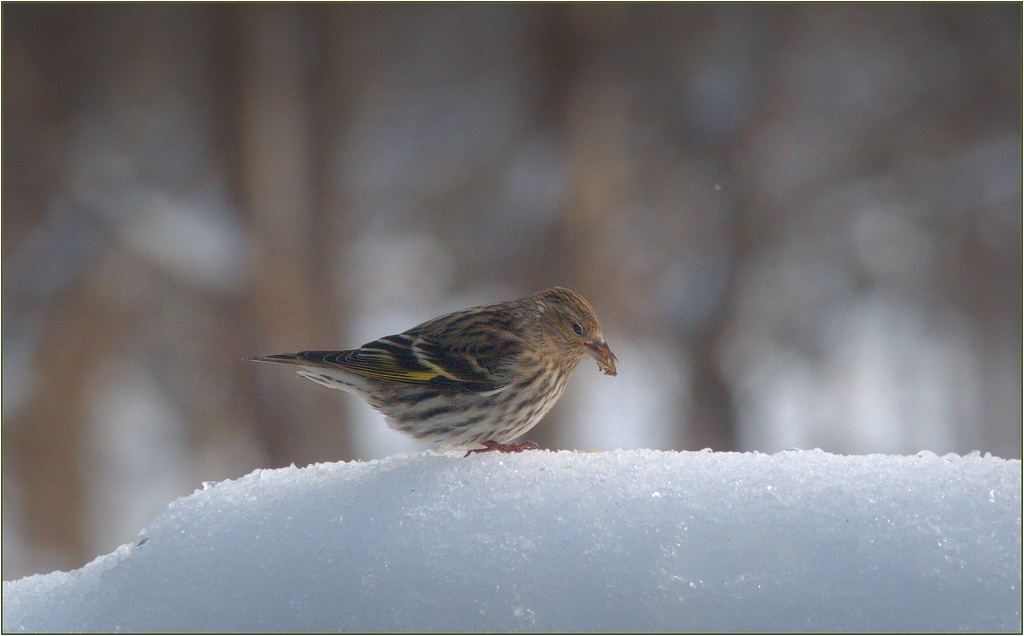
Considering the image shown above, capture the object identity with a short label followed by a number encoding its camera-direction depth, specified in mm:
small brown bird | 3755
